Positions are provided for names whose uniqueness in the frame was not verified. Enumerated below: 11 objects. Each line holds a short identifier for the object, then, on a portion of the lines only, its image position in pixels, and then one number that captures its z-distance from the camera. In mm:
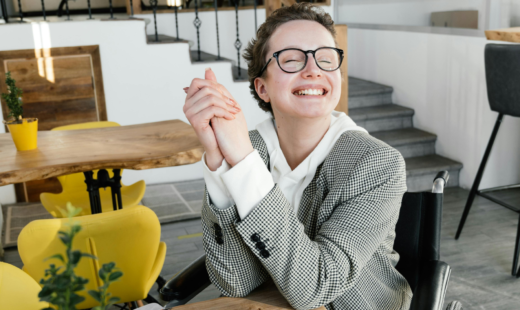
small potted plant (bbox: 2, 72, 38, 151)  2184
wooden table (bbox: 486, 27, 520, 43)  2689
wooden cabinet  3947
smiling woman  903
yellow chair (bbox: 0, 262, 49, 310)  1044
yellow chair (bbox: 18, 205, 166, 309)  1425
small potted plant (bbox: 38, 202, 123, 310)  460
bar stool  2664
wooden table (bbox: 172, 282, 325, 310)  951
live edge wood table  2021
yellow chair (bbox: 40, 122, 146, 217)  2650
